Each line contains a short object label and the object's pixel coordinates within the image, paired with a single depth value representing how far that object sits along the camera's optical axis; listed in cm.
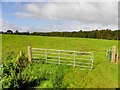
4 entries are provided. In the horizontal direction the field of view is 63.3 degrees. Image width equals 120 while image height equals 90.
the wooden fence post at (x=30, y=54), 716
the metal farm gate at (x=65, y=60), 645
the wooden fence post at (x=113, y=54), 657
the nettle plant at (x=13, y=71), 514
